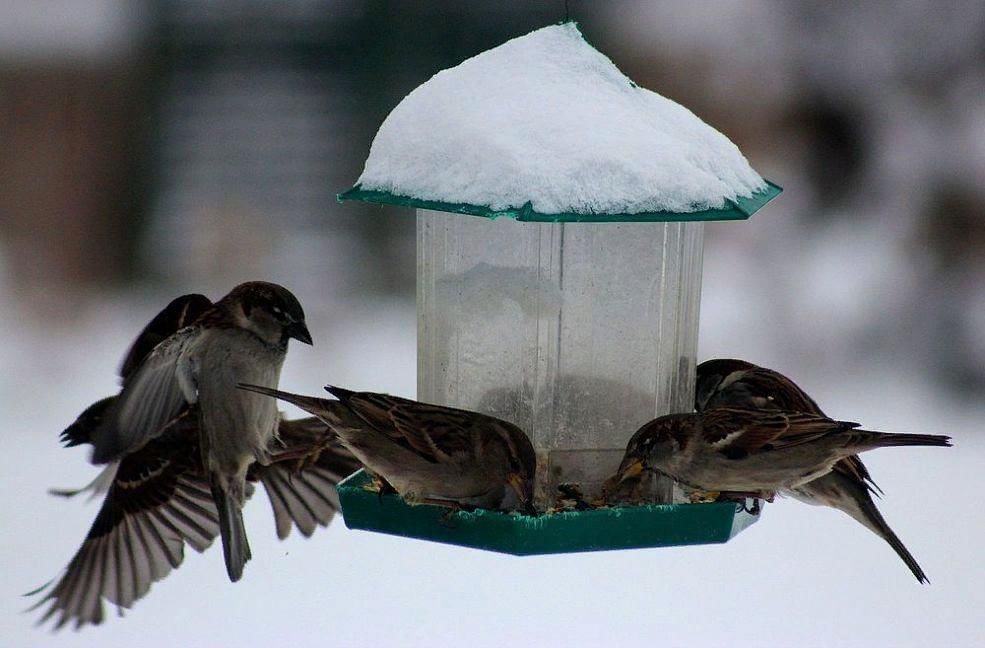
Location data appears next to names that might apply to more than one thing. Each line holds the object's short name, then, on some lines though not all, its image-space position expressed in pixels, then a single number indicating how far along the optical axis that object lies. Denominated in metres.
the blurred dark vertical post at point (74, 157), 12.02
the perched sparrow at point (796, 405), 5.86
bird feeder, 4.53
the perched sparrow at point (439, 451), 4.78
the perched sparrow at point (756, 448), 5.02
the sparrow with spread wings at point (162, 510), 6.59
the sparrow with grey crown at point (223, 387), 5.67
